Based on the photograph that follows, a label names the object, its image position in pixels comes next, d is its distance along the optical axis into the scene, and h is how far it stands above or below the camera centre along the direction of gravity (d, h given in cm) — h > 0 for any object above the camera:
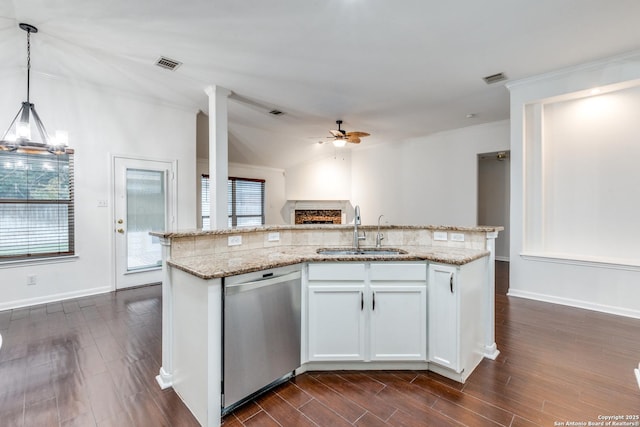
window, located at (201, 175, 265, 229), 712 +29
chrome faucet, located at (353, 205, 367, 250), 262 -20
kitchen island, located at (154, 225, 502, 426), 197 -64
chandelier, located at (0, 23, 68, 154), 288 +77
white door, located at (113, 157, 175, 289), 434 -1
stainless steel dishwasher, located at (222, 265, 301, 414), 175 -76
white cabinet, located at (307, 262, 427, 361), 217 -70
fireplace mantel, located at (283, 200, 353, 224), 833 +16
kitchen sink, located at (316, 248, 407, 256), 252 -34
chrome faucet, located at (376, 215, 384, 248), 266 -25
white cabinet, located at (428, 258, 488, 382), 204 -75
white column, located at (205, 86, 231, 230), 416 +86
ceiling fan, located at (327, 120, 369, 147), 529 +136
